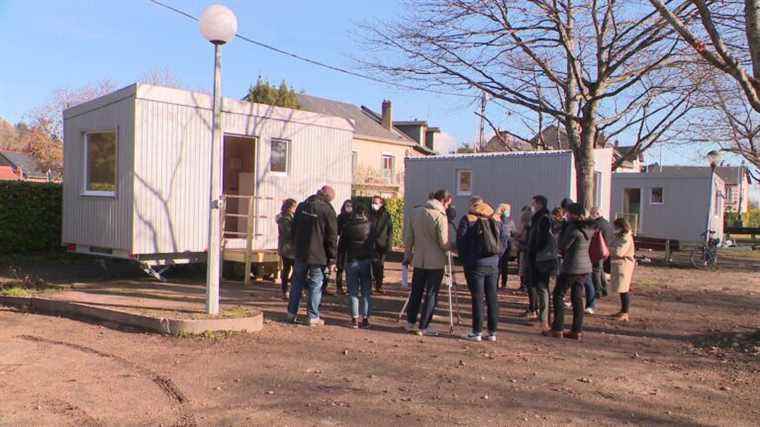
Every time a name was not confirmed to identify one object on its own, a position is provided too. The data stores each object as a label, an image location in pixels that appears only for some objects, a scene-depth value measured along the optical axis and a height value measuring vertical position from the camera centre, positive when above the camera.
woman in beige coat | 9.20 -0.69
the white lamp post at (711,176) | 22.28 +1.24
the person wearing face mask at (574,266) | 7.86 -0.68
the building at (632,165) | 54.03 +3.88
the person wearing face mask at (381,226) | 10.17 -0.36
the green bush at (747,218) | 42.21 -0.32
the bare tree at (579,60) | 12.03 +2.82
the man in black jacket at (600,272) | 9.81 -0.94
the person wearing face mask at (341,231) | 9.04 -0.42
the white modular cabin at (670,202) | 23.02 +0.33
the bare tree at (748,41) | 7.69 +1.97
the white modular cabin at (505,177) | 15.98 +0.76
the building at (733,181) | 59.78 +2.94
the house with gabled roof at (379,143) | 39.38 +3.82
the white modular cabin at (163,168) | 10.69 +0.50
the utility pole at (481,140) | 31.94 +3.42
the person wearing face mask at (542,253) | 8.34 -0.58
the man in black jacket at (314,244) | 8.12 -0.54
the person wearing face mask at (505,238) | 10.83 -0.54
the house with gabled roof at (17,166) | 49.70 +1.97
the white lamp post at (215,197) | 7.85 +0.00
